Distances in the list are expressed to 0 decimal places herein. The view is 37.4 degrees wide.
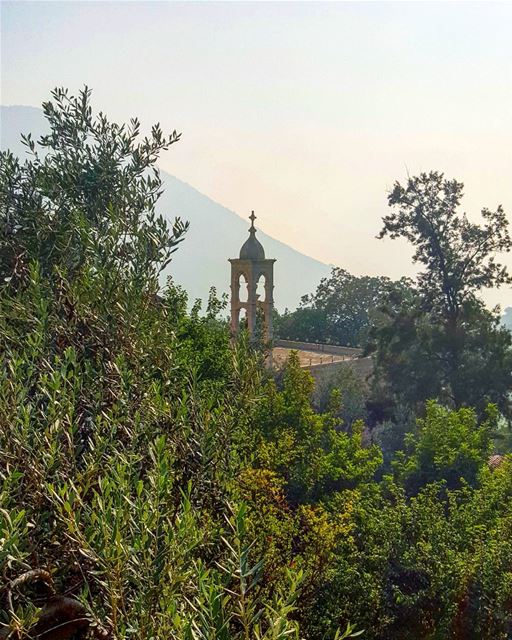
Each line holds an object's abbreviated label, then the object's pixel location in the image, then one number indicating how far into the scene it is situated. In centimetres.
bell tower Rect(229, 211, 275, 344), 3606
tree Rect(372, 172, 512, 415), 3134
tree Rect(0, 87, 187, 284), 1033
